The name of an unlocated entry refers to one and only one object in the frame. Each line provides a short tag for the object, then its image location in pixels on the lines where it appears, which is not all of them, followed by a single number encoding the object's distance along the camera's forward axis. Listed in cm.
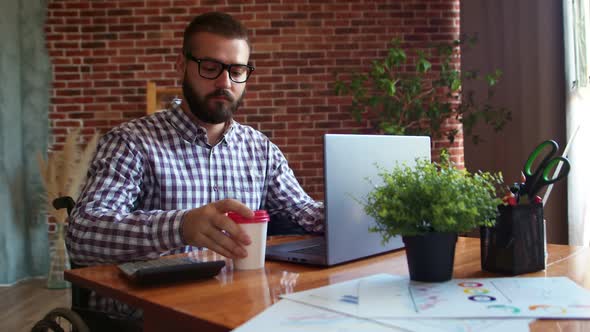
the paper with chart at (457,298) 69
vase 372
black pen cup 92
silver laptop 98
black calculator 88
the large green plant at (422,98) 355
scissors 94
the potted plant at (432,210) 81
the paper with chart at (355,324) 63
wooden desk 73
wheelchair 91
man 116
